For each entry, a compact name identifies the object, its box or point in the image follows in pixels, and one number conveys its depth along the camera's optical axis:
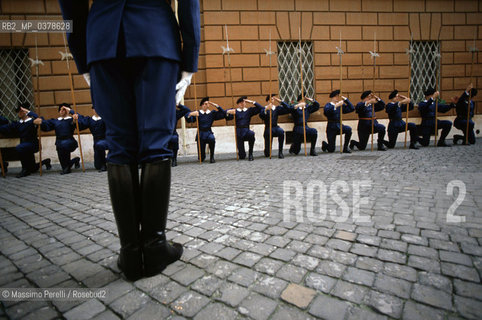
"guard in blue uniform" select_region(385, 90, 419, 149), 8.30
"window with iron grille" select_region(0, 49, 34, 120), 8.57
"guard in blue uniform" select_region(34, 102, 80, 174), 6.91
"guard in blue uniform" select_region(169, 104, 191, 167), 7.42
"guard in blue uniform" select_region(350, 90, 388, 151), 8.23
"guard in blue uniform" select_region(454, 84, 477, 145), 8.47
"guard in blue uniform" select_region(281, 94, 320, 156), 8.12
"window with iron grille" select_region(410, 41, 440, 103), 10.29
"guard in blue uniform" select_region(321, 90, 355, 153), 8.18
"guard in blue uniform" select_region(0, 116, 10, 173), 7.05
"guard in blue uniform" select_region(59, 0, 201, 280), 1.45
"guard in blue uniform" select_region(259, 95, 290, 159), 8.02
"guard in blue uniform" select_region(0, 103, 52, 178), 6.84
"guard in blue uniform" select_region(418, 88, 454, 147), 8.42
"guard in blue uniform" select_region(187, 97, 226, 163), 7.71
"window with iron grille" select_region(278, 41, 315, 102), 9.64
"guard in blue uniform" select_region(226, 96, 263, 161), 7.84
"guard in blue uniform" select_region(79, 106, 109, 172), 7.32
